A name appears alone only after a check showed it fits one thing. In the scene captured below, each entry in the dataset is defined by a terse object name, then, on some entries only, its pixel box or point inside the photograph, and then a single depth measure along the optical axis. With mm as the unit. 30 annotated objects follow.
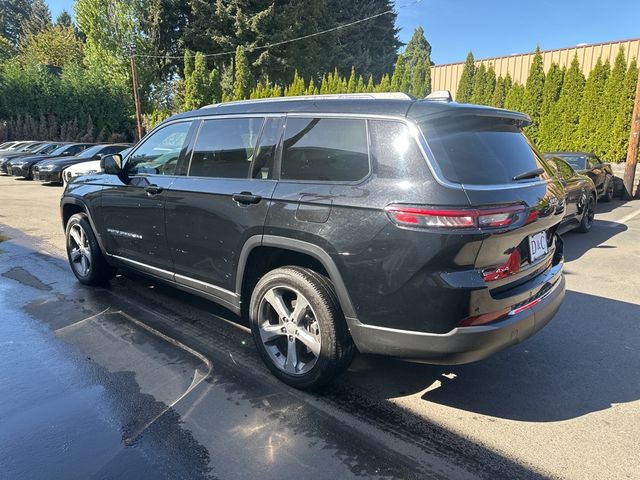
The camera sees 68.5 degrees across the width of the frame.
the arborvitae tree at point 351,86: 20891
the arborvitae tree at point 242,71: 28234
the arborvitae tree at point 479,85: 20120
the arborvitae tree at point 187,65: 27328
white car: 14262
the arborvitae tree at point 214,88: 27250
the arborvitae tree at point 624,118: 15023
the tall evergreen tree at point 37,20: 68625
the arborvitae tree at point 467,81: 21281
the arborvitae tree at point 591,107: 15750
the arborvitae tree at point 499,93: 19500
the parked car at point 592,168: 11180
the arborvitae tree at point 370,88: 21081
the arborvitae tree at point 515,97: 18094
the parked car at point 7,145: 25784
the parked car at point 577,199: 7805
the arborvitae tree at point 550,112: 16875
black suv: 2547
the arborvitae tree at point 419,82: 23805
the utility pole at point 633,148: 13617
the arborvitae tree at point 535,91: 17422
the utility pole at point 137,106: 30891
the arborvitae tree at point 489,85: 19828
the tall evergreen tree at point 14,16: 76938
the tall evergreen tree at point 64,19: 72938
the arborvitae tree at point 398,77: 20875
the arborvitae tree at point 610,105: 15266
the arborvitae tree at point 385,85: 21031
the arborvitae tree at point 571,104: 16359
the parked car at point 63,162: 16766
